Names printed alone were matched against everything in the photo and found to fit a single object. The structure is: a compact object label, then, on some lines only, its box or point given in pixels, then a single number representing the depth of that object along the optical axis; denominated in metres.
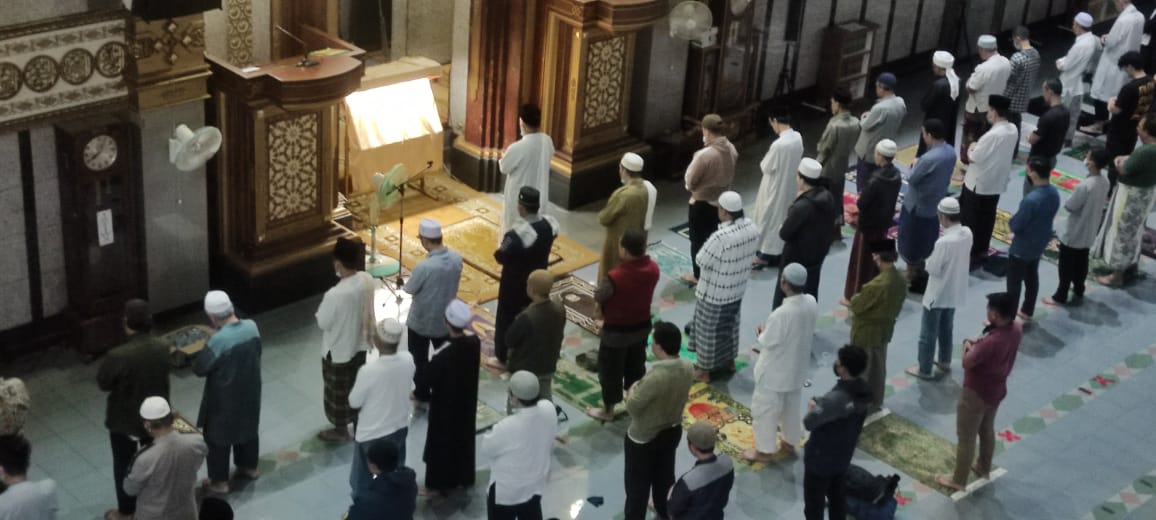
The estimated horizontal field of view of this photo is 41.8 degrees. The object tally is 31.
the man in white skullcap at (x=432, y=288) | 9.37
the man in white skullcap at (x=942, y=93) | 13.74
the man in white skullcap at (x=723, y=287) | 10.18
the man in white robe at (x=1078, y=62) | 15.34
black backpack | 8.84
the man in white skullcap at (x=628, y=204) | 10.74
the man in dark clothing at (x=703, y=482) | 7.64
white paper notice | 10.05
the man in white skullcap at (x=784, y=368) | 9.19
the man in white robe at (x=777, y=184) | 11.83
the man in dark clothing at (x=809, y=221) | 10.66
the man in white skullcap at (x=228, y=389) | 8.43
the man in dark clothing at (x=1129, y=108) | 14.14
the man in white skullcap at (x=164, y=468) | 7.48
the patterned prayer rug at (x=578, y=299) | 11.46
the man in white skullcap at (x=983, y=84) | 14.13
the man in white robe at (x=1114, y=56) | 15.80
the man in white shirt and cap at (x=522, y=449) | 7.67
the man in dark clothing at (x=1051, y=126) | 13.19
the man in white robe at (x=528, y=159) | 11.25
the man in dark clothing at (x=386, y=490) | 7.27
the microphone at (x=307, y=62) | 10.74
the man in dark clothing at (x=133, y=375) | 8.08
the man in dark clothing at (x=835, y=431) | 8.29
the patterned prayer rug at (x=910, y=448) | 9.88
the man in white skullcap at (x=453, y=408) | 8.50
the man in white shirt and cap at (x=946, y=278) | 10.46
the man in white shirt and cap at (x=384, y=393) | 8.08
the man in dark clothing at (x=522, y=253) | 10.05
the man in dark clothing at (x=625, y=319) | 9.59
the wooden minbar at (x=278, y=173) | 10.54
